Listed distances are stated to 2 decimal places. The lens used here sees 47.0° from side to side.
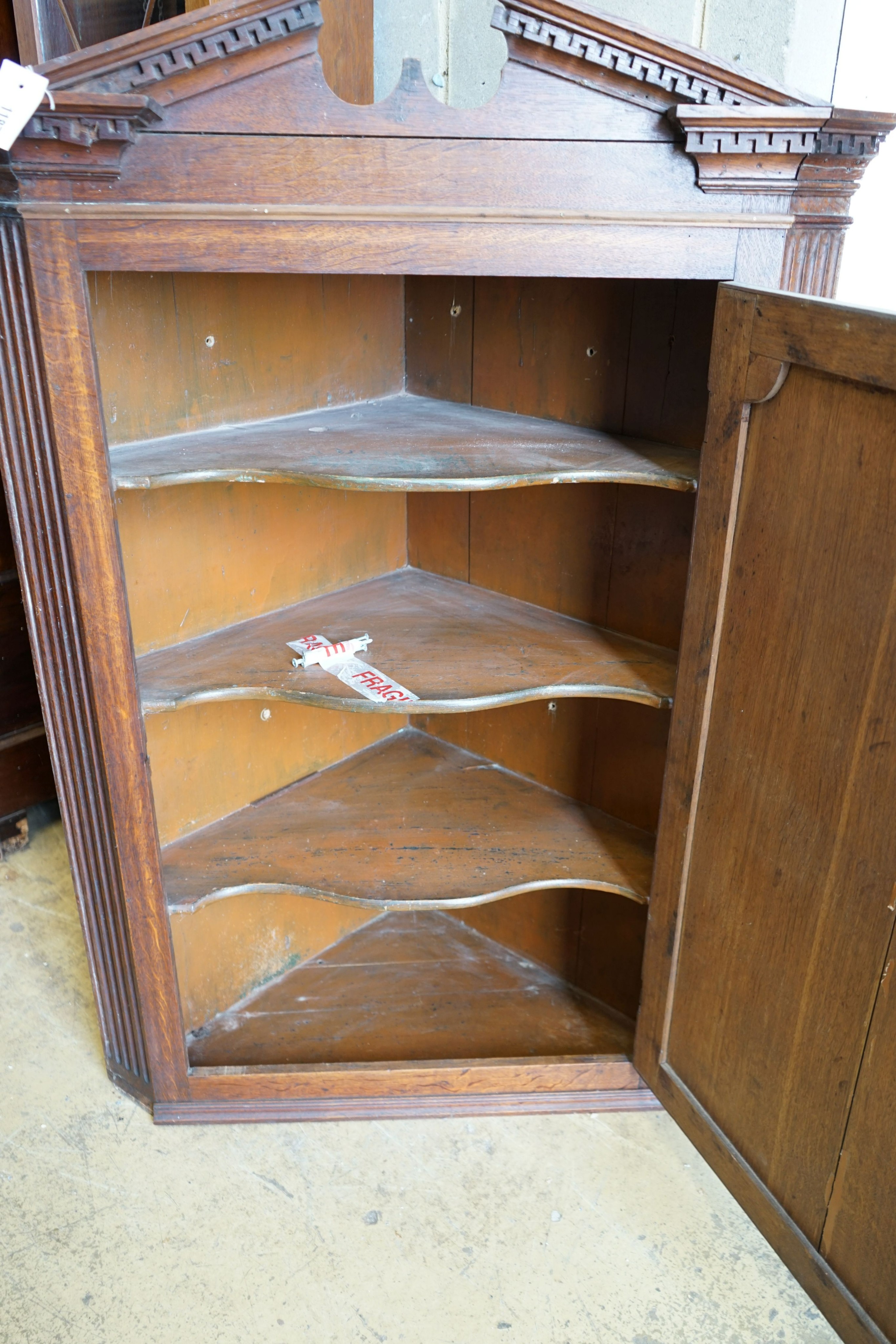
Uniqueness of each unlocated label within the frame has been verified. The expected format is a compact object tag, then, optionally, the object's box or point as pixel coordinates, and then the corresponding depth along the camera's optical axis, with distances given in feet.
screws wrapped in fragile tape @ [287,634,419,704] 5.80
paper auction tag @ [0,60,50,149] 4.02
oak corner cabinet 4.41
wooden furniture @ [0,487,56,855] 8.77
